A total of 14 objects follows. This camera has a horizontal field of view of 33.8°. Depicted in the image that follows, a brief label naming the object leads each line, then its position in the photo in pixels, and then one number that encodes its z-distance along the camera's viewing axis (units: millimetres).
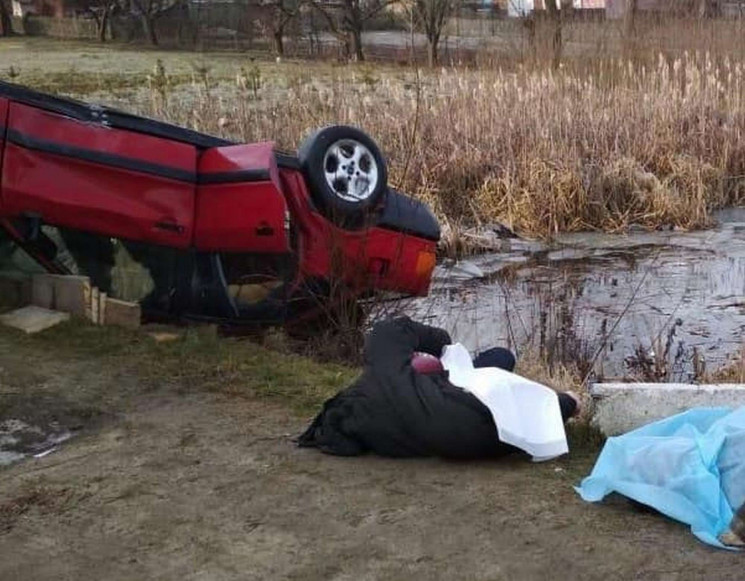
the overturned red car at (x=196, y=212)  6547
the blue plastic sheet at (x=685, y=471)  3967
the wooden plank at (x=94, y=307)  6945
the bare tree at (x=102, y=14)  47531
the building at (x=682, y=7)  18734
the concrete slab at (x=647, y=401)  4910
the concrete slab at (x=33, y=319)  6906
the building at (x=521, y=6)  21328
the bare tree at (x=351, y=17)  32625
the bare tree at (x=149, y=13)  44406
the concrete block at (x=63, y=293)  7004
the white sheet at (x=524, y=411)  4559
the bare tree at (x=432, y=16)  26672
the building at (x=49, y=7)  52403
